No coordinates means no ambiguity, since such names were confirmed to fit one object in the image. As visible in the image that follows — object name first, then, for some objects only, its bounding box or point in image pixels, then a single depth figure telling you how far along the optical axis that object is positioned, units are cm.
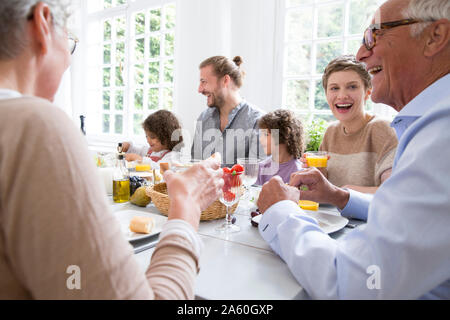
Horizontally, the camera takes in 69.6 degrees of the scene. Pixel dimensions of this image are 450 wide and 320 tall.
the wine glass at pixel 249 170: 128
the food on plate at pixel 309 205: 134
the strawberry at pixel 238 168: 117
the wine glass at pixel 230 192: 115
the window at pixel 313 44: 315
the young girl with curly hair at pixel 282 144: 256
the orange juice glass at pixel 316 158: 207
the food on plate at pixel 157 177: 157
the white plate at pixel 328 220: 112
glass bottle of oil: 151
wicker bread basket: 123
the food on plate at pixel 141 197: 142
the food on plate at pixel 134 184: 151
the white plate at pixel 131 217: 101
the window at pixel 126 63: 462
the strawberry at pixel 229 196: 116
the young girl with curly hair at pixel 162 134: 340
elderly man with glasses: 65
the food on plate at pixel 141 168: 183
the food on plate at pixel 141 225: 103
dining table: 73
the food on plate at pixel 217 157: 106
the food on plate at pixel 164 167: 175
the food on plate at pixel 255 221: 118
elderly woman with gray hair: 47
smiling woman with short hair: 208
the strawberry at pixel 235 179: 115
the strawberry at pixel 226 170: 115
